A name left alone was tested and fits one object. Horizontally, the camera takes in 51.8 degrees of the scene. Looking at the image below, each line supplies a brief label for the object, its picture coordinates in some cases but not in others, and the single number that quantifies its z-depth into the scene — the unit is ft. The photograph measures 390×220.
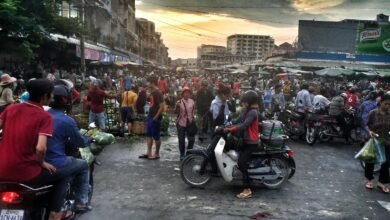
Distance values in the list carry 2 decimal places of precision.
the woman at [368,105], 33.50
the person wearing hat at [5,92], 30.02
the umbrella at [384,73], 100.11
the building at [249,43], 520.42
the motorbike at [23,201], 11.84
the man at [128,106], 39.68
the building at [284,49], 164.14
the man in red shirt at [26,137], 11.62
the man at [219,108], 32.30
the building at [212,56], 490.90
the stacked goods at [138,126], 41.06
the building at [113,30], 99.17
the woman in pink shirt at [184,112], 28.86
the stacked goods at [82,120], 37.57
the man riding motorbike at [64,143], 13.48
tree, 39.63
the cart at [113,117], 40.45
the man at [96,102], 34.71
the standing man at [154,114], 29.53
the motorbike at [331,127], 40.09
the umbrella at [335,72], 83.71
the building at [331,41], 146.41
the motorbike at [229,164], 22.86
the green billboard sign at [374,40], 123.95
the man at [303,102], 42.29
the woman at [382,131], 23.56
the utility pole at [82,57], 71.99
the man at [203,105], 40.19
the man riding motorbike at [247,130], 22.02
